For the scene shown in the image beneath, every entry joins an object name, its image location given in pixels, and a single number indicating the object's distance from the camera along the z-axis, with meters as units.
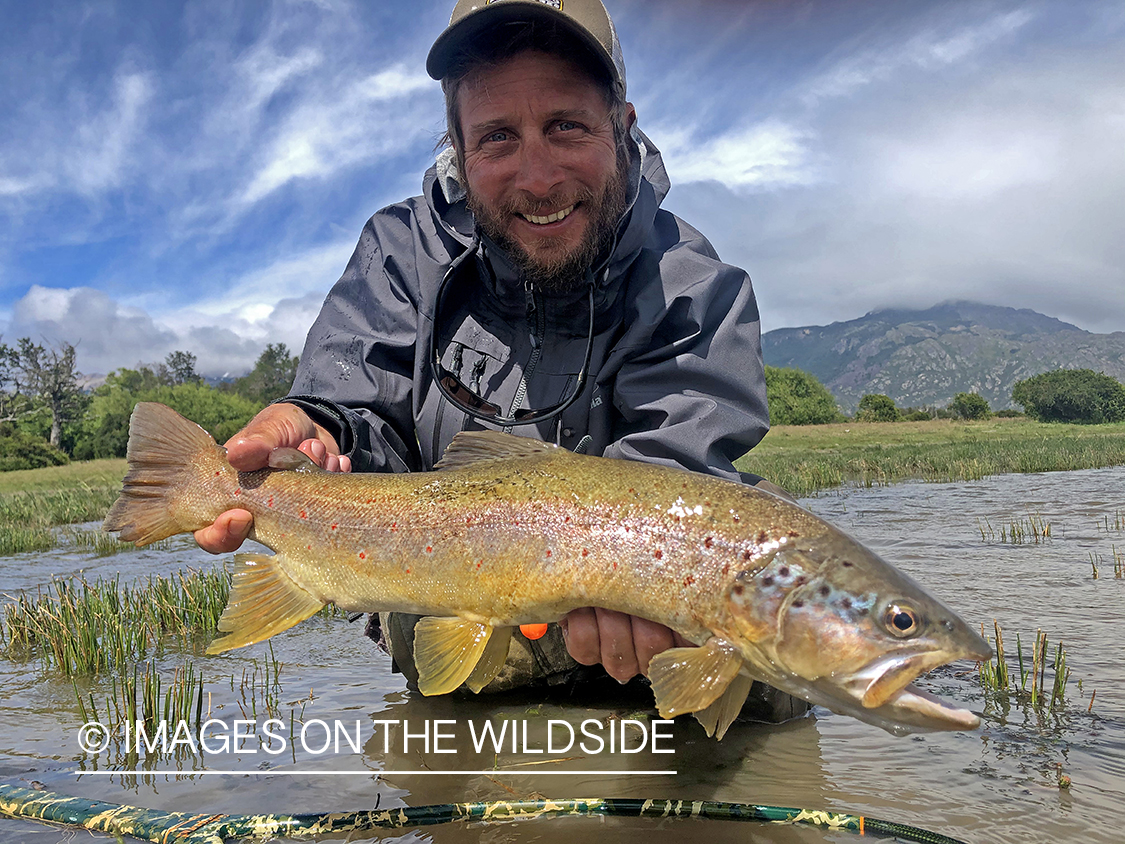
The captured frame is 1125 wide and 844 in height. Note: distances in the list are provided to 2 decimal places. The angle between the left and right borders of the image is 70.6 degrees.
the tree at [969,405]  84.60
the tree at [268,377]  107.94
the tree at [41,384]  72.19
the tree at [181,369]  113.25
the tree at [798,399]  111.62
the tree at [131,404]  69.56
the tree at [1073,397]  100.38
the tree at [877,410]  79.18
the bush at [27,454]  48.92
